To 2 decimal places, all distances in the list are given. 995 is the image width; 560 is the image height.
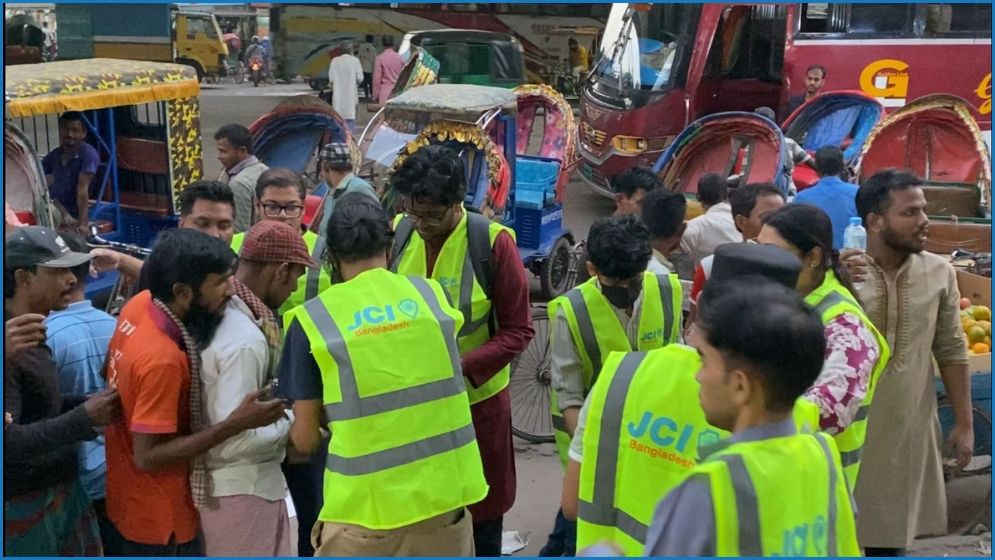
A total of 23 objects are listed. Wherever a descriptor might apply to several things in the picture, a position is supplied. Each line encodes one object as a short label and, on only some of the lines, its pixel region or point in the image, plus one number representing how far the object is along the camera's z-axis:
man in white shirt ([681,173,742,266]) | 5.97
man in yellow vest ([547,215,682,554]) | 3.44
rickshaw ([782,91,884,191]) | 10.95
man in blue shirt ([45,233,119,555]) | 3.38
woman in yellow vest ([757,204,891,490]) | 2.88
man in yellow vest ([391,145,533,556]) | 3.85
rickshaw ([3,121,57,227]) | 7.11
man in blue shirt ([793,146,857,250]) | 6.68
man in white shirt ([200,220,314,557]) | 3.05
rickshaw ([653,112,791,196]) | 8.84
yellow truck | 21.55
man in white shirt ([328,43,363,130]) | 18.83
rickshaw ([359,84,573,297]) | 7.90
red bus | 12.72
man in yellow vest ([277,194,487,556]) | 2.83
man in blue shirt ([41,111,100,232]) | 8.34
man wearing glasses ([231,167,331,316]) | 5.06
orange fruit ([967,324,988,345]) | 5.56
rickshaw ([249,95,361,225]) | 9.94
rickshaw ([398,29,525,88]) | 19.89
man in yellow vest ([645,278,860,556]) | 1.92
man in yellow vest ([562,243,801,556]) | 2.38
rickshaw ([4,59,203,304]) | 8.37
